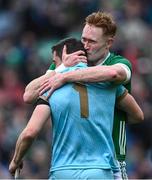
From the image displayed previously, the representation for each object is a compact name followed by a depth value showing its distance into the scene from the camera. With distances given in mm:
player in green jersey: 14919
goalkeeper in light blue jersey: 14700
